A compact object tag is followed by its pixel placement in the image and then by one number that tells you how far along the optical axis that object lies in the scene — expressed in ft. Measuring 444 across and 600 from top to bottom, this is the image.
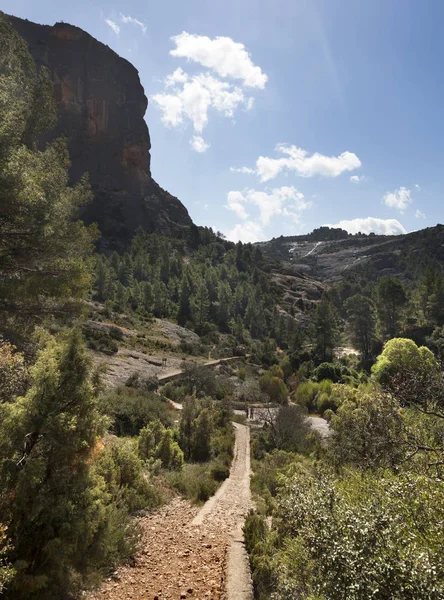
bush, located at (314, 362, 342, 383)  144.36
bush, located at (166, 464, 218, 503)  42.93
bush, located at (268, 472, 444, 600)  12.41
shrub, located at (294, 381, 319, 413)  123.33
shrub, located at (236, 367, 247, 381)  144.46
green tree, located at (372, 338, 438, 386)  101.30
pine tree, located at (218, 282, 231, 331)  240.01
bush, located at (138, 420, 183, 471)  49.08
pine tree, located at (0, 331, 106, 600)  17.04
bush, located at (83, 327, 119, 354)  113.09
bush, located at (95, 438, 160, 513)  31.14
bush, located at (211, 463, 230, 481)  52.61
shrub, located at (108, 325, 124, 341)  135.12
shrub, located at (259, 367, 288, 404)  127.24
